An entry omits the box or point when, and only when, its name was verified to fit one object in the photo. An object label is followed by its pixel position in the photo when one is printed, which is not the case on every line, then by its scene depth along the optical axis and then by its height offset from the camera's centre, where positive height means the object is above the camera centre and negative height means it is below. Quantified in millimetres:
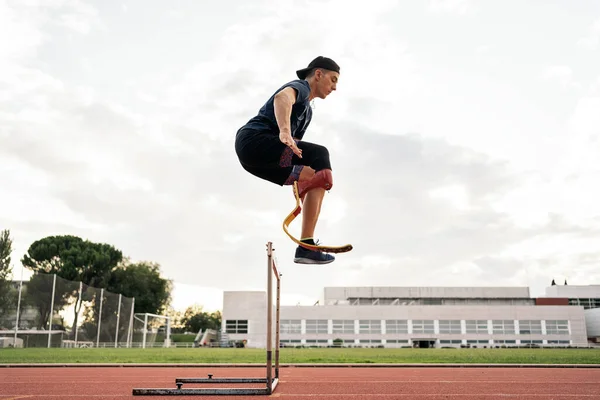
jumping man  4781 +1492
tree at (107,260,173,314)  66000 +4343
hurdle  5973 -750
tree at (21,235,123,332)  61906 +6806
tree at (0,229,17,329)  31038 +1487
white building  84062 -196
